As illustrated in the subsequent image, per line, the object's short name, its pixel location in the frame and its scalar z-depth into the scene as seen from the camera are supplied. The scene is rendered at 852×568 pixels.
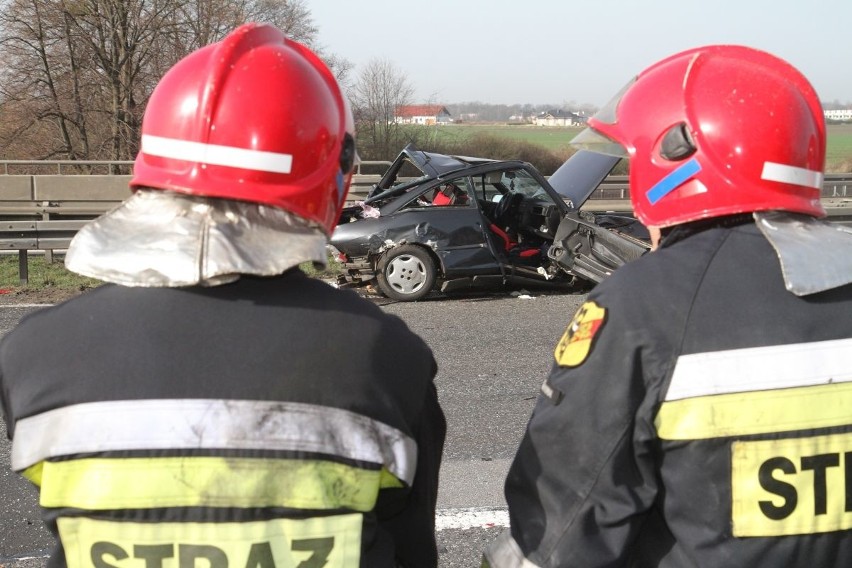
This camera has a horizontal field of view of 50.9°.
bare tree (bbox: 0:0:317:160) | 24.53
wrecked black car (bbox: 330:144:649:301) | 9.18
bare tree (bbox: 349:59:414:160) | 28.19
